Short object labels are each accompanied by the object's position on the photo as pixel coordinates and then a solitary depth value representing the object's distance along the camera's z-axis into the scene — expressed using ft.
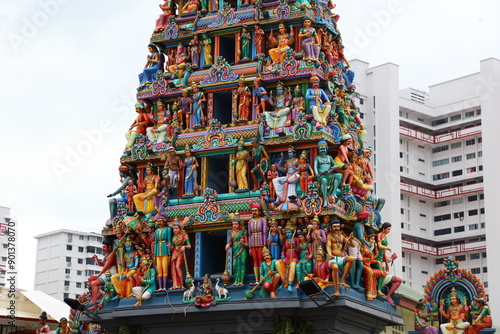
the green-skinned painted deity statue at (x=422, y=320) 112.27
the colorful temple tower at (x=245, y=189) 110.22
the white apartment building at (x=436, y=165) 253.65
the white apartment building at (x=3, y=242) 261.03
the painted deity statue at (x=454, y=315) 110.93
